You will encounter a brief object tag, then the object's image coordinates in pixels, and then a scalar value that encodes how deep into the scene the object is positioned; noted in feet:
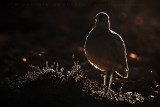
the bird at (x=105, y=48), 27.04
